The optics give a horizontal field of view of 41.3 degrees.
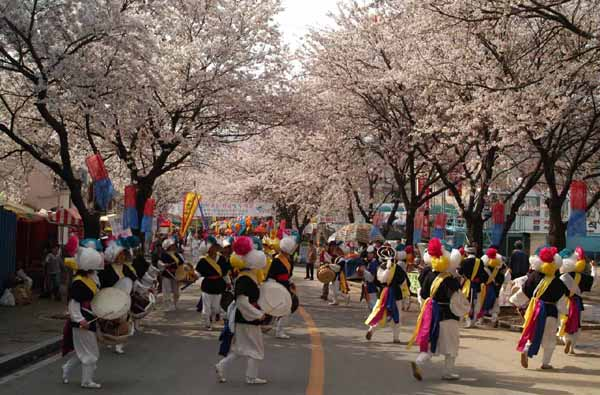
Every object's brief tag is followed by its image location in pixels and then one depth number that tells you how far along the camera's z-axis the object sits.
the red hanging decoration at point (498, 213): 27.12
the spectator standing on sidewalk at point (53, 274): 21.59
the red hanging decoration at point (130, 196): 24.03
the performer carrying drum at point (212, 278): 15.54
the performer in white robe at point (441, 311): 10.34
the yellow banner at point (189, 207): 41.09
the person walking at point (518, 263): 21.38
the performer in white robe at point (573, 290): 13.23
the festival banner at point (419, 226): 37.00
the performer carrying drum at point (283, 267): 11.99
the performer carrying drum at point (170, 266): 20.14
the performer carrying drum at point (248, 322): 9.62
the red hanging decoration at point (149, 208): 31.53
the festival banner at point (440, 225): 34.84
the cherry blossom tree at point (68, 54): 16.20
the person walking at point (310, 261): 33.44
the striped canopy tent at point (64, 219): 24.41
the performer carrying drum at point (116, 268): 11.32
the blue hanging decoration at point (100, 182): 19.55
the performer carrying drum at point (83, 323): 9.55
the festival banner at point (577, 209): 20.48
